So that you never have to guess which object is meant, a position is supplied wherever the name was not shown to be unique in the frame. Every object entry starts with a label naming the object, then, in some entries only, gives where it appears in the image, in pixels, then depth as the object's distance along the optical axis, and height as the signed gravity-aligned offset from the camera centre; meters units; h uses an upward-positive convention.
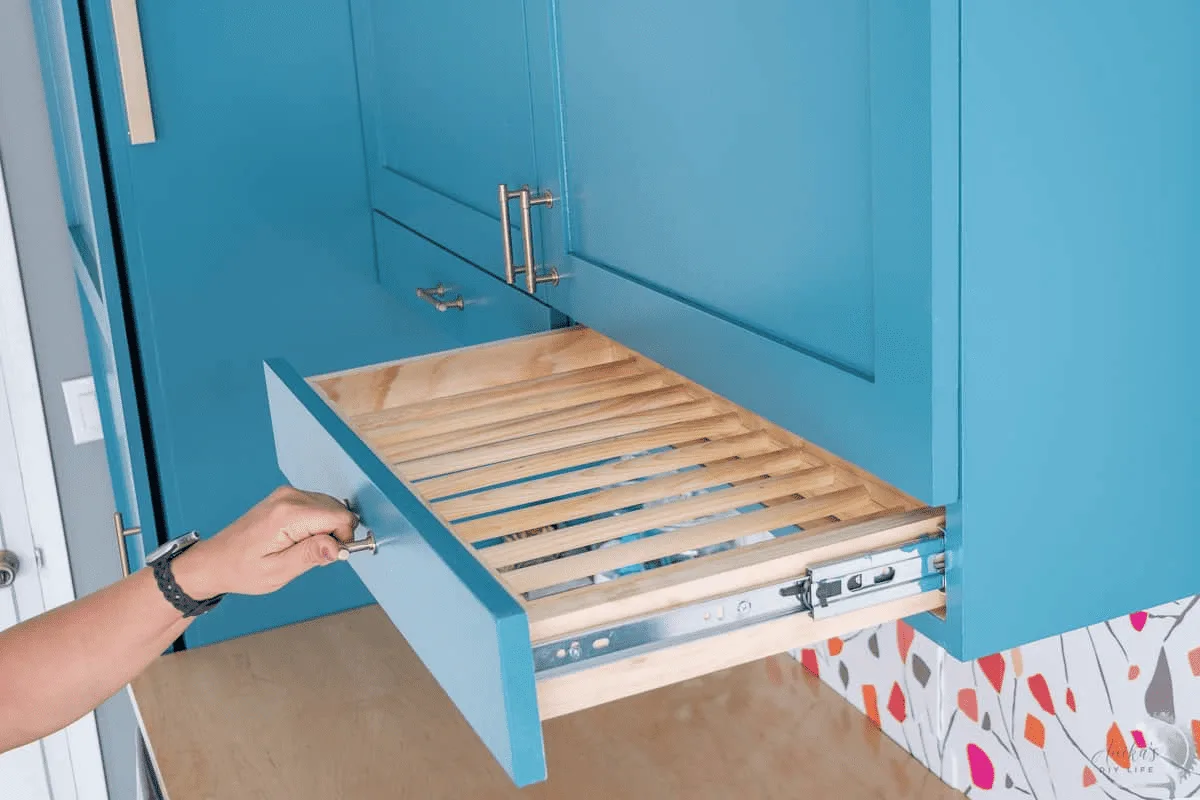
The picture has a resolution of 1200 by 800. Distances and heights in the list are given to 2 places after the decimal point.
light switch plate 2.18 -0.51
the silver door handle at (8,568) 2.16 -0.75
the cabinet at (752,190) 0.71 -0.09
